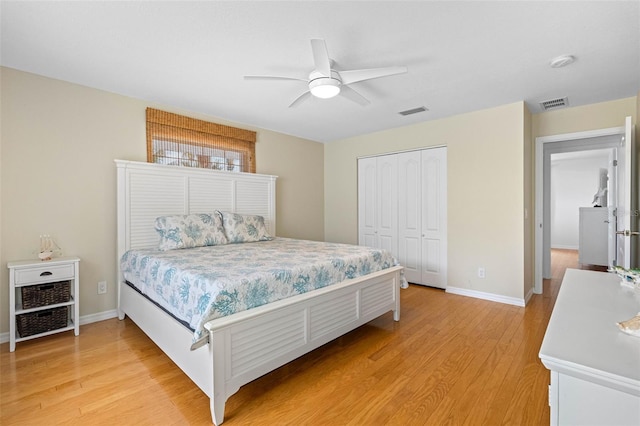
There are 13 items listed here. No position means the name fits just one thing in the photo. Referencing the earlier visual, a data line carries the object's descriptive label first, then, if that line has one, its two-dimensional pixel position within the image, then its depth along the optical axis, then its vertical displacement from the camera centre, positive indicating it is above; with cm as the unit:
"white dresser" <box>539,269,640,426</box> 69 -39
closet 411 +3
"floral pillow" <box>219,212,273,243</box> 347 -20
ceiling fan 204 +102
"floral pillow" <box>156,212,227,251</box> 298 -21
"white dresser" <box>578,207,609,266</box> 548 -51
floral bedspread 171 -45
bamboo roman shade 341 +89
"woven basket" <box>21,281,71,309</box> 243 -70
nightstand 237 -73
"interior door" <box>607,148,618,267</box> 377 +14
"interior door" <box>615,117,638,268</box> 235 +9
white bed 165 -72
